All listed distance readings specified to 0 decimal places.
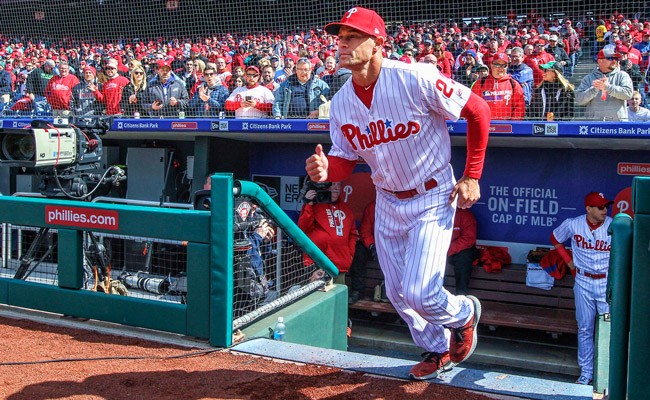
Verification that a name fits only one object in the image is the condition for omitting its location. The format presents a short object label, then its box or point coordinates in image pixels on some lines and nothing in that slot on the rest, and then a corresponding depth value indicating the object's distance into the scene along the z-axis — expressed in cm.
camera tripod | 420
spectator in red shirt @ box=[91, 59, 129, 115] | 797
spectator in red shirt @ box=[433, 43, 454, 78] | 785
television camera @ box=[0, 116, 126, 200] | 436
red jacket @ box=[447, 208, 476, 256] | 641
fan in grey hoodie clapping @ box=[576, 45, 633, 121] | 569
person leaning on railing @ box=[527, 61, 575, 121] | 575
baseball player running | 278
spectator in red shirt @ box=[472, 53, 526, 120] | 590
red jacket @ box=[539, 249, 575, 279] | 614
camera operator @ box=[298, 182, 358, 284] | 614
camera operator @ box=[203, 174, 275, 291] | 373
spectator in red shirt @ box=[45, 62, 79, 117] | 857
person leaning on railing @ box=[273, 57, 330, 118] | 681
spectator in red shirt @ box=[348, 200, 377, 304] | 670
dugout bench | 598
